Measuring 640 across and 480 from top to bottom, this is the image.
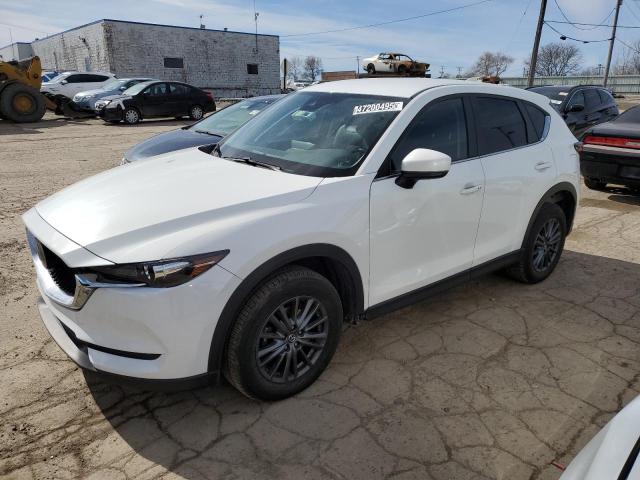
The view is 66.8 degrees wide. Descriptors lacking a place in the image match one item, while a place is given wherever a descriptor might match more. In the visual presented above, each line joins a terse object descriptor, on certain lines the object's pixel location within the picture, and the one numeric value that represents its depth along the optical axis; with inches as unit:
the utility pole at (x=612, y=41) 1579.7
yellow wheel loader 649.0
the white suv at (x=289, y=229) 87.0
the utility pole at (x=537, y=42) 913.5
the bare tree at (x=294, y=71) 3722.7
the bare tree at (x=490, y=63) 2342.5
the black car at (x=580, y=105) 397.4
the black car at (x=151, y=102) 684.7
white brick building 1408.7
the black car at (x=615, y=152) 271.1
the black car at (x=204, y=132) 234.3
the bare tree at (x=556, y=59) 2974.9
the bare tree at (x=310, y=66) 3925.2
